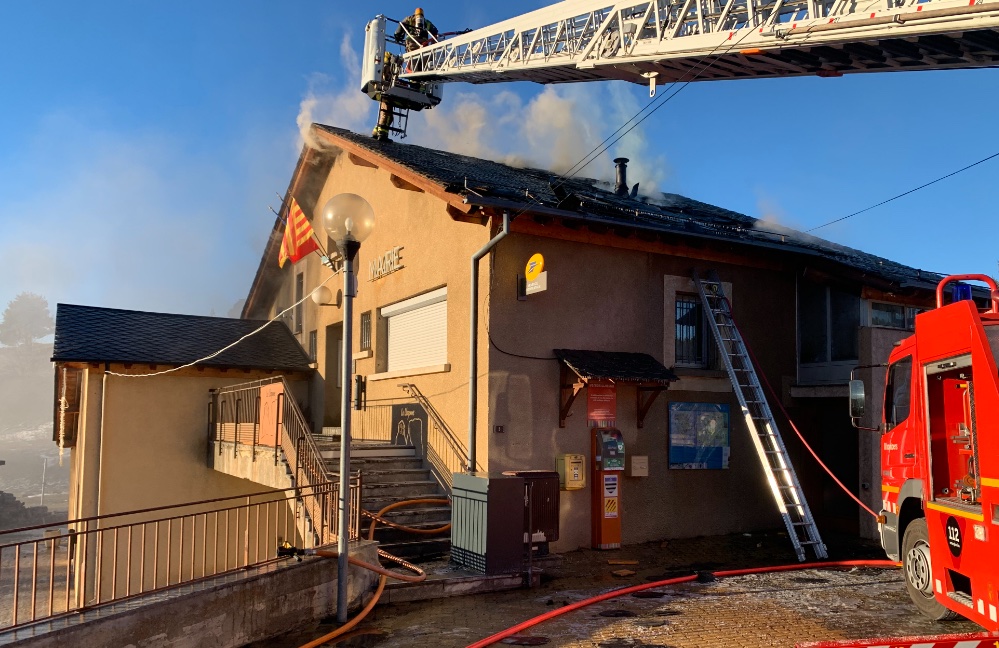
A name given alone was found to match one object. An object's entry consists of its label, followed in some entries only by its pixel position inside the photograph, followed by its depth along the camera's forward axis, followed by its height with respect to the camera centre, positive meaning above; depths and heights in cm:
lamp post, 742 +161
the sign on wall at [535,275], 1101 +195
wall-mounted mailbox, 1145 -91
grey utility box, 927 -140
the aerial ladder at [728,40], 734 +456
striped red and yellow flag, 1638 +376
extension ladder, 1124 -3
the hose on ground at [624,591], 706 -207
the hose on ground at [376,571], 714 -183
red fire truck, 596 -44
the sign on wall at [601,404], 1202 +10
